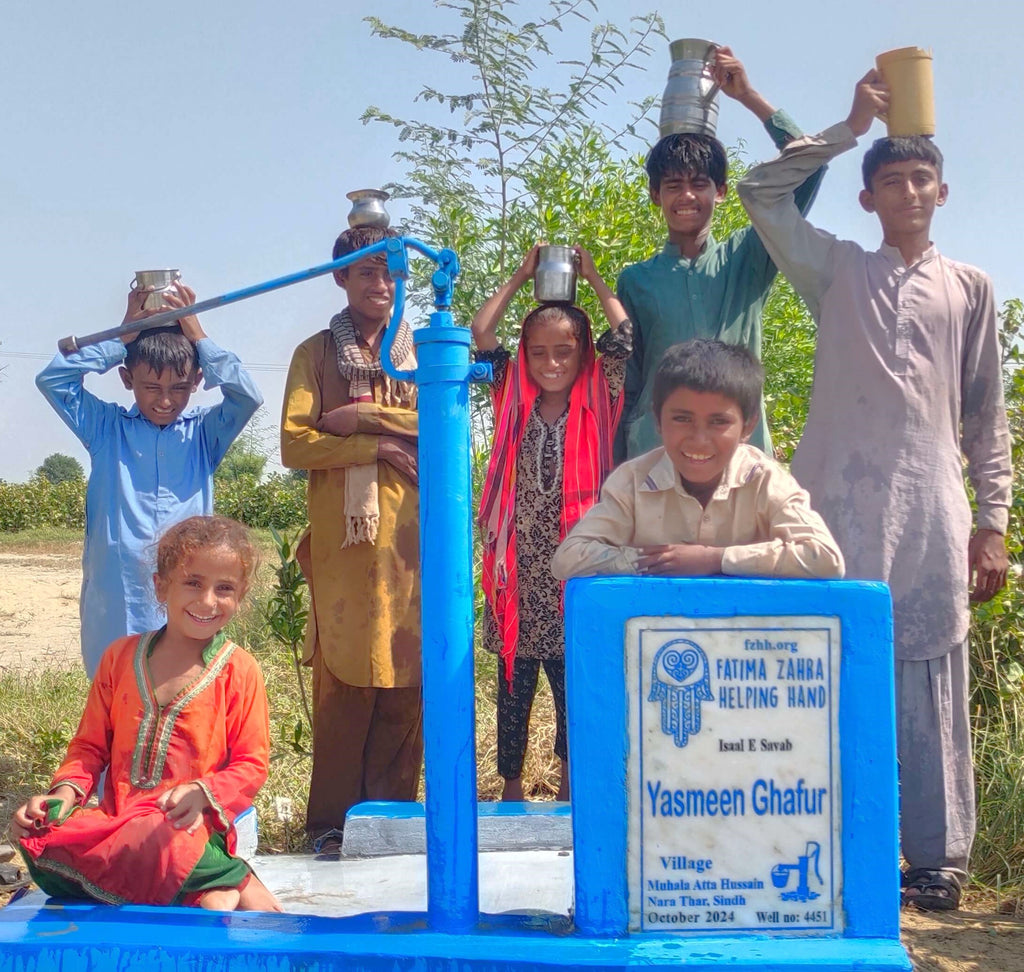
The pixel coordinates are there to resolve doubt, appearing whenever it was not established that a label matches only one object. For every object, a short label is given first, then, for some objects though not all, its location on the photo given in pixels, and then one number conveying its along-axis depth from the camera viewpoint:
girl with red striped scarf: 3.36
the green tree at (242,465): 22.44
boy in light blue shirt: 3.47
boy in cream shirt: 2.22
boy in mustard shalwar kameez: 3.50
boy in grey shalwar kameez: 3.16
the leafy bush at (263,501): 23.11
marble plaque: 1.87
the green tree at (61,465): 58.41
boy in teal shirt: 3.36
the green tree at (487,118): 5.27
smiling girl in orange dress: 2.21
